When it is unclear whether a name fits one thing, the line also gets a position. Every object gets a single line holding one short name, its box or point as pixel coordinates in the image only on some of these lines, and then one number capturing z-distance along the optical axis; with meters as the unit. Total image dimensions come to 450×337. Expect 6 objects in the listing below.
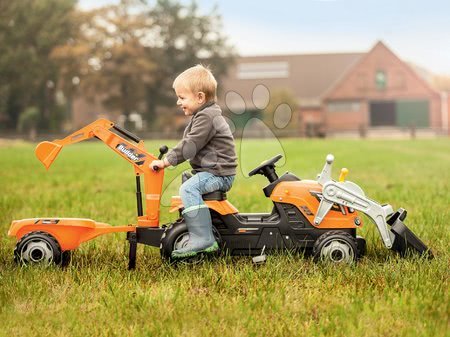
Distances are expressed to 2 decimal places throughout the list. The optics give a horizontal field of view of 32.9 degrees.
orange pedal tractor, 4.30
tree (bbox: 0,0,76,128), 49.94
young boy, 4.23
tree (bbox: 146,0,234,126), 52.53
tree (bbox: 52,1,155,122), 49.44
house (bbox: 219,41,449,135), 51.16
